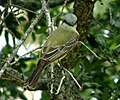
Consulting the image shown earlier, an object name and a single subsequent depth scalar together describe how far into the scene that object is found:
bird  4.65
